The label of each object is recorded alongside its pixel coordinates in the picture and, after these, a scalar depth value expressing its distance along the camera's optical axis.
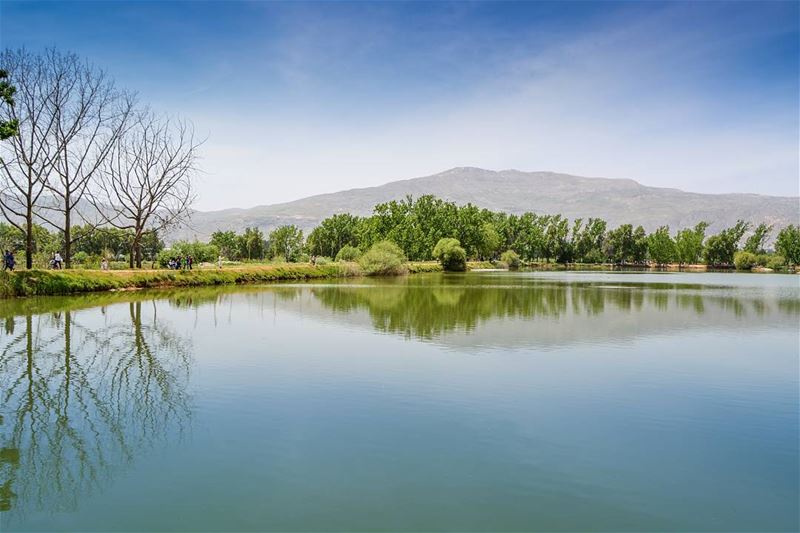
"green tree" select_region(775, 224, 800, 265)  124.62
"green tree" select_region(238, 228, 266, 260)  120.94
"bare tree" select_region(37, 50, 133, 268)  41.22
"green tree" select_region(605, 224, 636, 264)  146.50
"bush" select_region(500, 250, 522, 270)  119.44
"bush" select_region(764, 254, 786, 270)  122.75
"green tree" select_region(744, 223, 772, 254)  133.50
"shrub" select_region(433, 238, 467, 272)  94.00
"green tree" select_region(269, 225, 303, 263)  123.43
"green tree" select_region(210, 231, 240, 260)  122.06
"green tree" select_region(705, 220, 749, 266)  131.50
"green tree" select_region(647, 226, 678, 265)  139.75
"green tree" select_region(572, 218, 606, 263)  142.88
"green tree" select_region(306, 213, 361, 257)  131.88
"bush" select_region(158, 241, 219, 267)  80.14
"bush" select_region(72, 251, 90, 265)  73.44
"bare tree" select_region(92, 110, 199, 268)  49.75
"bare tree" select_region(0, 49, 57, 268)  38.81
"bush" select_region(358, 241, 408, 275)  75.12
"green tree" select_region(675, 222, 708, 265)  138.38
